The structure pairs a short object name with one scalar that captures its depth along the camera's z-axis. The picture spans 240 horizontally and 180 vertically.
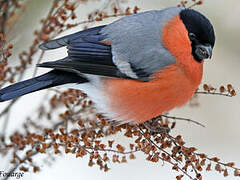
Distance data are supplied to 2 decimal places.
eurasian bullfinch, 1.69
